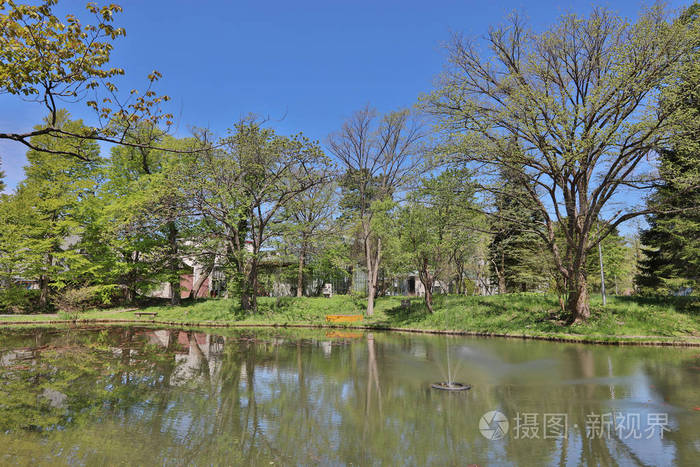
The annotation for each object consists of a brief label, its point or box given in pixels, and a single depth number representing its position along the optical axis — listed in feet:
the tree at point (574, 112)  44.98
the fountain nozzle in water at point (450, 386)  25.02
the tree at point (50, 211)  80.28
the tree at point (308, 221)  81.40
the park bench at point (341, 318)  73.10
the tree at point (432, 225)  62.87
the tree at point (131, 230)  82.17
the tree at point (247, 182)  70.59
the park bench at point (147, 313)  79.55
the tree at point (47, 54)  17.42
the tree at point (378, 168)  78.54
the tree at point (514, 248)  57.77
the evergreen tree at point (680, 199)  44.24
